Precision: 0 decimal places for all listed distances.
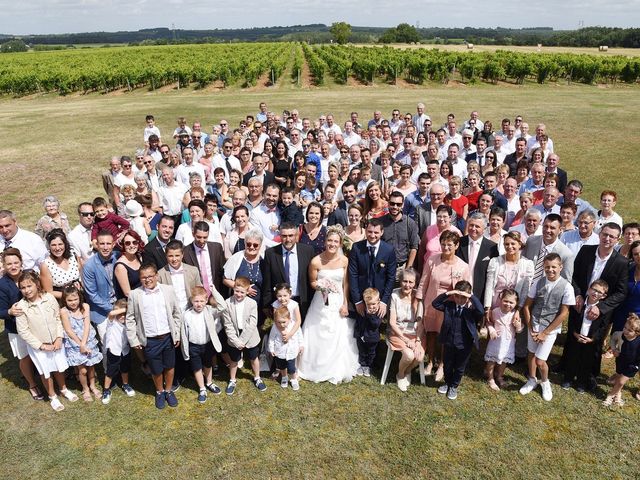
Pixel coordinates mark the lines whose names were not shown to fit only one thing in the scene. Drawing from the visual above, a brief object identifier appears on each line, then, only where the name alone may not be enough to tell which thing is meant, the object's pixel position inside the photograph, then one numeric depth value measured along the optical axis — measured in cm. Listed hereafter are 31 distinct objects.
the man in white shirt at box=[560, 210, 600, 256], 604
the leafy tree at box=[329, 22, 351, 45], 11669
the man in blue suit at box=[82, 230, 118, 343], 565
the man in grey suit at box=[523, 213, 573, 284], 579
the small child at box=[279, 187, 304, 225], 728
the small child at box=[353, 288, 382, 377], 590
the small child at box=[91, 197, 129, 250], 648
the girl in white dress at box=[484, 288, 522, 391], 568
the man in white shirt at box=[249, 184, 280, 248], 709
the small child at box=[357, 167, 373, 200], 866
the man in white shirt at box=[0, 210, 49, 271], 595
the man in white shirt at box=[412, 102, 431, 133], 1449
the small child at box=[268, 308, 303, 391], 583
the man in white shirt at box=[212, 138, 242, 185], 1005
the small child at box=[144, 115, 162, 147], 1348
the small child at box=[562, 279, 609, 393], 555
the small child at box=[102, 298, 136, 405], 562
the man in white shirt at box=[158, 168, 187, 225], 842
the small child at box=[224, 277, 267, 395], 568
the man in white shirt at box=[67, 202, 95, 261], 655
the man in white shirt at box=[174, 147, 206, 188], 945
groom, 598
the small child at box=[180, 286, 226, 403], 564
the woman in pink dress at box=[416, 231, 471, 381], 564
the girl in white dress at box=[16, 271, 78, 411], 530
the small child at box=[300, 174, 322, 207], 823
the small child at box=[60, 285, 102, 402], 556
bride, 611
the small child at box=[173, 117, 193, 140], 1333
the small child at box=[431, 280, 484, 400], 546
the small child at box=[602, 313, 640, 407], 536
